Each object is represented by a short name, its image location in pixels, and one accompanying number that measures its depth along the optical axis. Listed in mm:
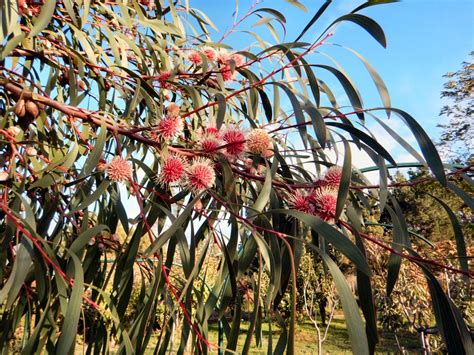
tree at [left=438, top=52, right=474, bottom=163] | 9746
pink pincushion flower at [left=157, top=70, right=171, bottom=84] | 1010
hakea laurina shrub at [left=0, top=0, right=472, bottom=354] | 494
